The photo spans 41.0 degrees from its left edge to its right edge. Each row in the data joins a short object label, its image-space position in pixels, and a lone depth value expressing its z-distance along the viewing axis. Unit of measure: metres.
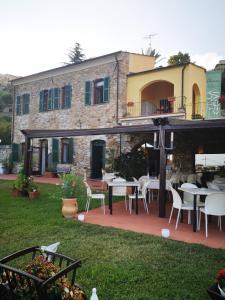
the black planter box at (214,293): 2.42
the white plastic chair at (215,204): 5.33
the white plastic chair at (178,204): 5.80
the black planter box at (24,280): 2.13
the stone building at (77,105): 14.56
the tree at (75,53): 32.59
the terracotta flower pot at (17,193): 9.77
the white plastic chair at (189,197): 6.21
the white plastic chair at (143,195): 7.41
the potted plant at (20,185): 9.64
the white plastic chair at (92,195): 7.18
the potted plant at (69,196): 6.66
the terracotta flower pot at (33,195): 9.39
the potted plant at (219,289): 2.40
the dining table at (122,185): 7.27
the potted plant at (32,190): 9.40
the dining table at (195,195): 5.55
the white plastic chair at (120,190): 7.99
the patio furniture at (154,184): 8.75
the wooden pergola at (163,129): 6.74
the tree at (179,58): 20.03
